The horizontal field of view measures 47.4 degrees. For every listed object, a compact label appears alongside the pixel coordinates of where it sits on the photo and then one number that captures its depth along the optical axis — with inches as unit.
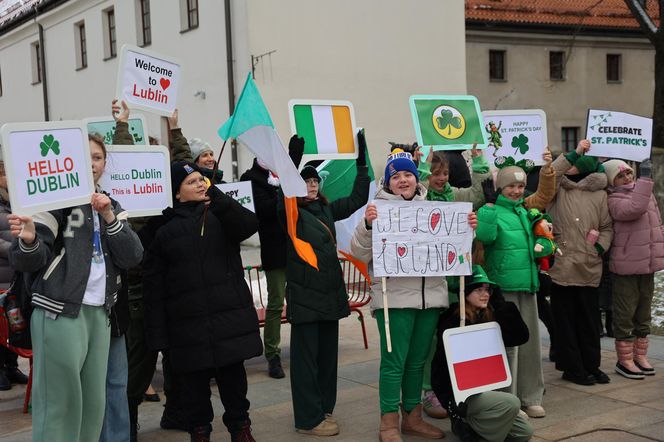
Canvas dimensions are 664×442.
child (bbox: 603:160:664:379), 249.1
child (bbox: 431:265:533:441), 185.6
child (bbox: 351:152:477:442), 193.2
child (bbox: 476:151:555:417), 211.2
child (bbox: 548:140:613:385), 243.8
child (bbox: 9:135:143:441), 146.9
